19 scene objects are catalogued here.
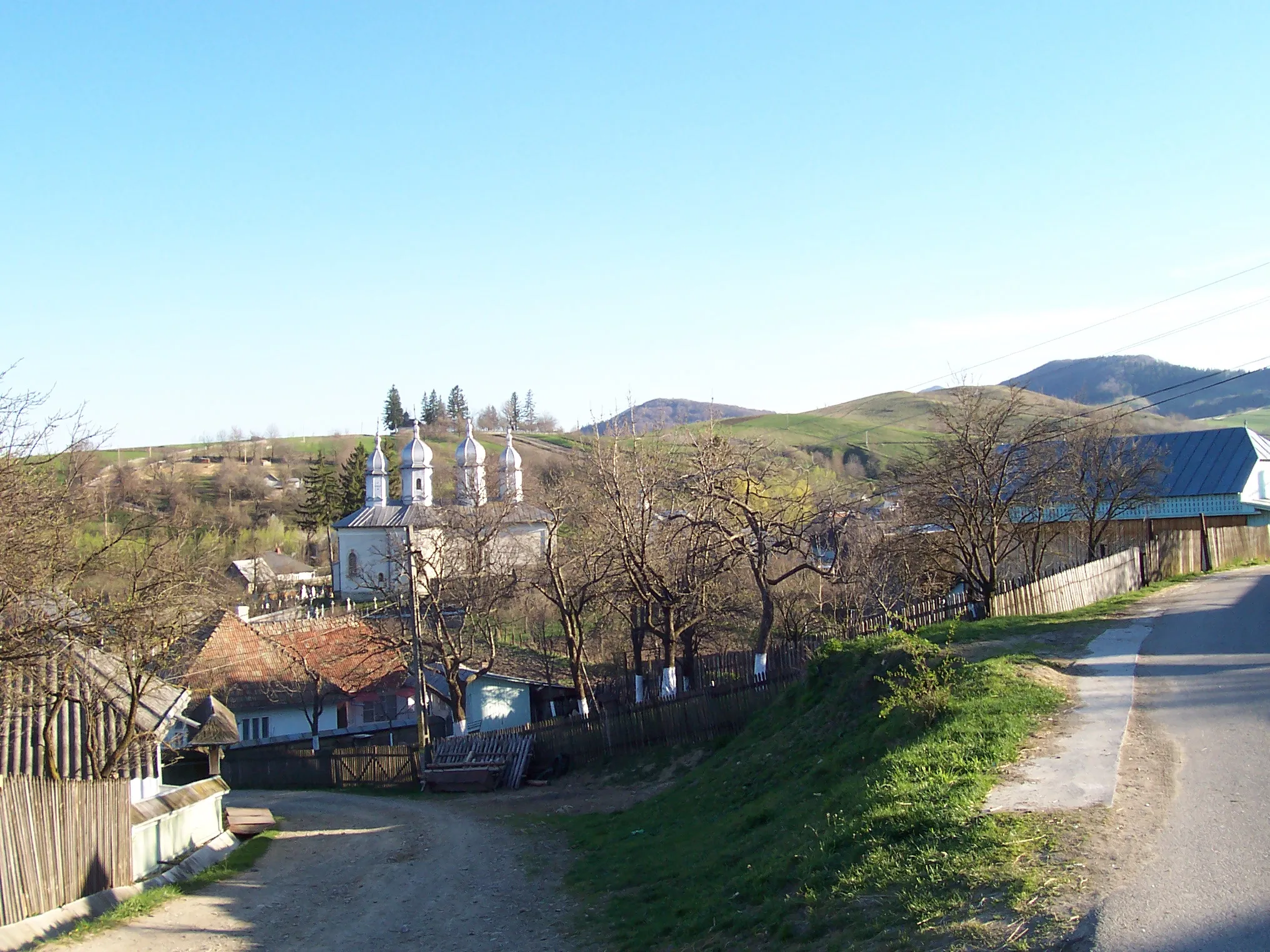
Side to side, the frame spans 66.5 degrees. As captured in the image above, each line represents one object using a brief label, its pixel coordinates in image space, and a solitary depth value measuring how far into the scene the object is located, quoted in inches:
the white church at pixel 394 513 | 2132.1
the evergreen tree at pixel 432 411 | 5826.8
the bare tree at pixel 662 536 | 840.9
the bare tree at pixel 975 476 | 812.6
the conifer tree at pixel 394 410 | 5438.0
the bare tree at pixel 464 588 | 1175.0
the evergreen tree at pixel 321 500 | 3457.2
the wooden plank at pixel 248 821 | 767.1
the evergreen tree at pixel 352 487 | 3459.6
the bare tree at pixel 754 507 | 756.6
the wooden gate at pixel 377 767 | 1143.6
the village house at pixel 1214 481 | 1667.1
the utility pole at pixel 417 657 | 994.7
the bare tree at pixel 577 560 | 978.1
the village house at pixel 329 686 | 1449.3
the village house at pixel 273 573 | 2330.2
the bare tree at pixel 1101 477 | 1270.9
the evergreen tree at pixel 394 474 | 3590.1
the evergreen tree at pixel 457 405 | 5977.9
